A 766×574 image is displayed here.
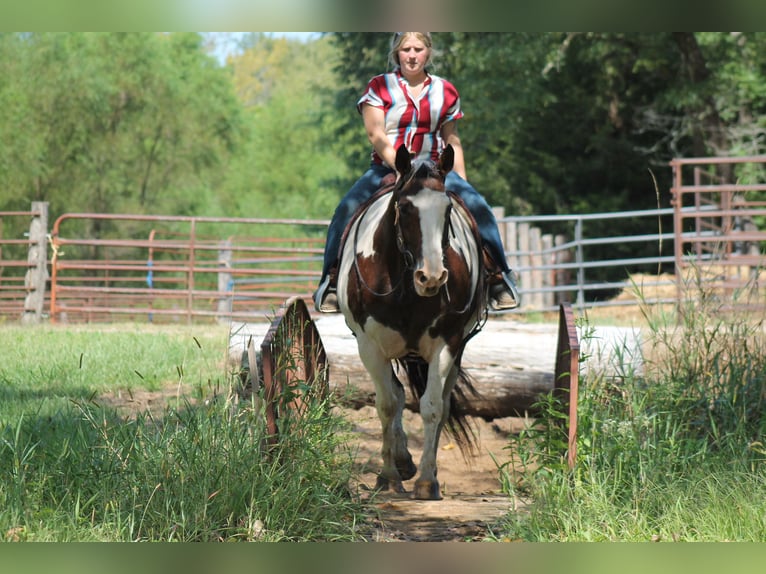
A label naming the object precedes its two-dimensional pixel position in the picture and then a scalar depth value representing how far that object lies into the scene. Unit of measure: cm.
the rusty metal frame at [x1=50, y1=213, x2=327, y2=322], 3122
